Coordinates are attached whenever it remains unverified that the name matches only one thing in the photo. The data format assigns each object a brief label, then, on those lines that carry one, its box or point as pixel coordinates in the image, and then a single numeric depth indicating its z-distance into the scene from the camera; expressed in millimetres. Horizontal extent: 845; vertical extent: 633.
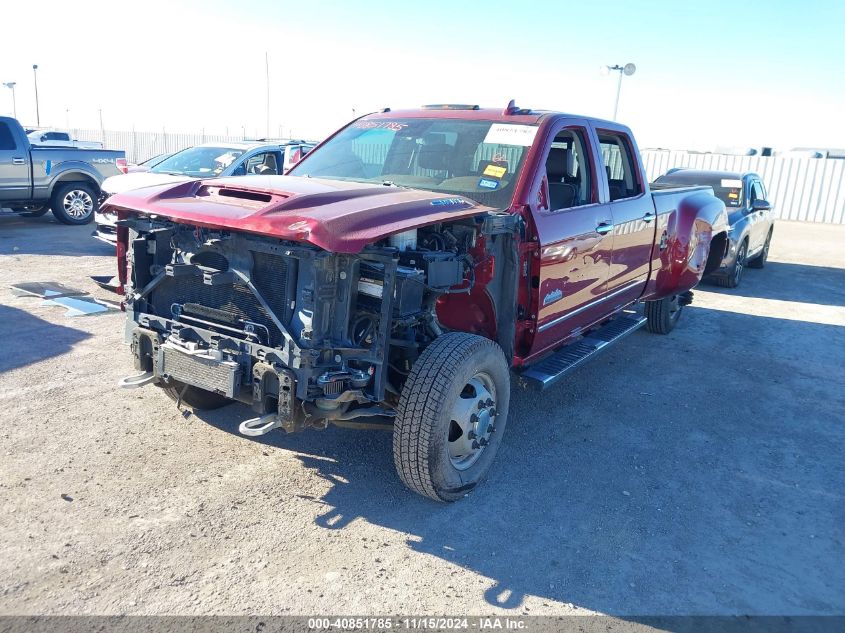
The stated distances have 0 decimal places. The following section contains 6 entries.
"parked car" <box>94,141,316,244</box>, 9781
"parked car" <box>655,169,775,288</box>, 10930
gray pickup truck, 12625
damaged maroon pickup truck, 3420
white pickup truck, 23384
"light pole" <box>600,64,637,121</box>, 18312
